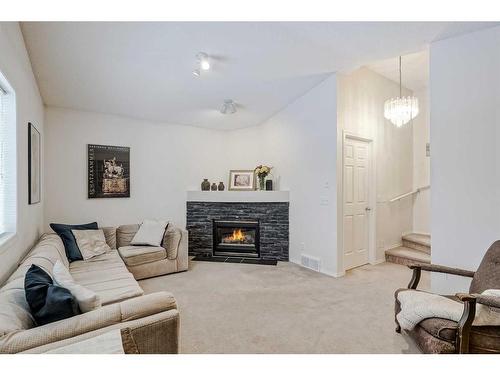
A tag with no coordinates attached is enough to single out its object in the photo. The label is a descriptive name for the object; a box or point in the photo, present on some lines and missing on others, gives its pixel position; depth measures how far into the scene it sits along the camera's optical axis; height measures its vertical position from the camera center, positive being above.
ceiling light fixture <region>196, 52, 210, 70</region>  2.67 +1.29
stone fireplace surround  4.62 -0.51
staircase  4.07 -1.06
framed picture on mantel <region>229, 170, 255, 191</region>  5.21 +0.13
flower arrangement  4.86 +0.23
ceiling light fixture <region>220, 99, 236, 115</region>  4.12 +1.25
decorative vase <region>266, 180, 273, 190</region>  4.85 +0.04
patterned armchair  1.60 -0.91
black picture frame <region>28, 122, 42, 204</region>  2.67 +0.24
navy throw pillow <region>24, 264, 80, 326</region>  1.35 -0.59
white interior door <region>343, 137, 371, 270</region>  3.92 -0.23
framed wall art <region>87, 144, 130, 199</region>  4.27 +0.25
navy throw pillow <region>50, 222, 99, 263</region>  3.20 -0.67
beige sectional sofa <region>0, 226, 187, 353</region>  1.20 -0.68
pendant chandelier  3.67 +1.06
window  2.10 +0.19
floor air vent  3.89 -1.14
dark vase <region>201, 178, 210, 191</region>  5.20 +0.03
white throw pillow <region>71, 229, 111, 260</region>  3.33 -0.72
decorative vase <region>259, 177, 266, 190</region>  4.89 +0.06
